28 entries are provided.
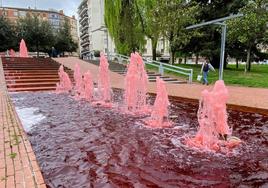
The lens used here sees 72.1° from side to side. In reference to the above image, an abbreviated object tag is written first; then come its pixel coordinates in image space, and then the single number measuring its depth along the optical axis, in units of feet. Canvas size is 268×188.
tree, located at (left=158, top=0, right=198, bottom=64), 46.80
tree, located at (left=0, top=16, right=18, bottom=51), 77.70
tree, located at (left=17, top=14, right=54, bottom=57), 82.43
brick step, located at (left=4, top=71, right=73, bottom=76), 41.39
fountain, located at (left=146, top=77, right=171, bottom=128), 16.18
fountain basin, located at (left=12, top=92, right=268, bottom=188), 9.09
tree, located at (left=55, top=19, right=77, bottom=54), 94.07
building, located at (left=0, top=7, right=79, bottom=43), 220.40
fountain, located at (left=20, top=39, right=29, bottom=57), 67.82
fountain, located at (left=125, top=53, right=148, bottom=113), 21.02
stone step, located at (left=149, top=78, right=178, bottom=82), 42.12
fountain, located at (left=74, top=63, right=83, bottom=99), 29.45
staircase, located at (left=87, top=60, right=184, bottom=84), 41.69
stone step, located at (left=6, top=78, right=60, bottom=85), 37.33
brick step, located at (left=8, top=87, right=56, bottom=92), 33.33
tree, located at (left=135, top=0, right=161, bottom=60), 48.76
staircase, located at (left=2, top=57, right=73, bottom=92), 35.61
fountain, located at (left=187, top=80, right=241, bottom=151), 12.28
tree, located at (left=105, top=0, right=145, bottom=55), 54.76
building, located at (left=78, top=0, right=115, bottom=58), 173.91
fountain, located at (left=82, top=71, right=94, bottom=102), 26.78
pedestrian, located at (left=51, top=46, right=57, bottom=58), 79.47
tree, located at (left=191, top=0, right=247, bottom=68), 52.49
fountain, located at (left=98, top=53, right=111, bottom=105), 26.04
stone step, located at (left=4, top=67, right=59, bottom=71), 43.92
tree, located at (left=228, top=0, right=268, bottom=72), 41.32
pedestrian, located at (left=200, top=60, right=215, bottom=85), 36.69
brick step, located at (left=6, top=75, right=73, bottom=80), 39.18
